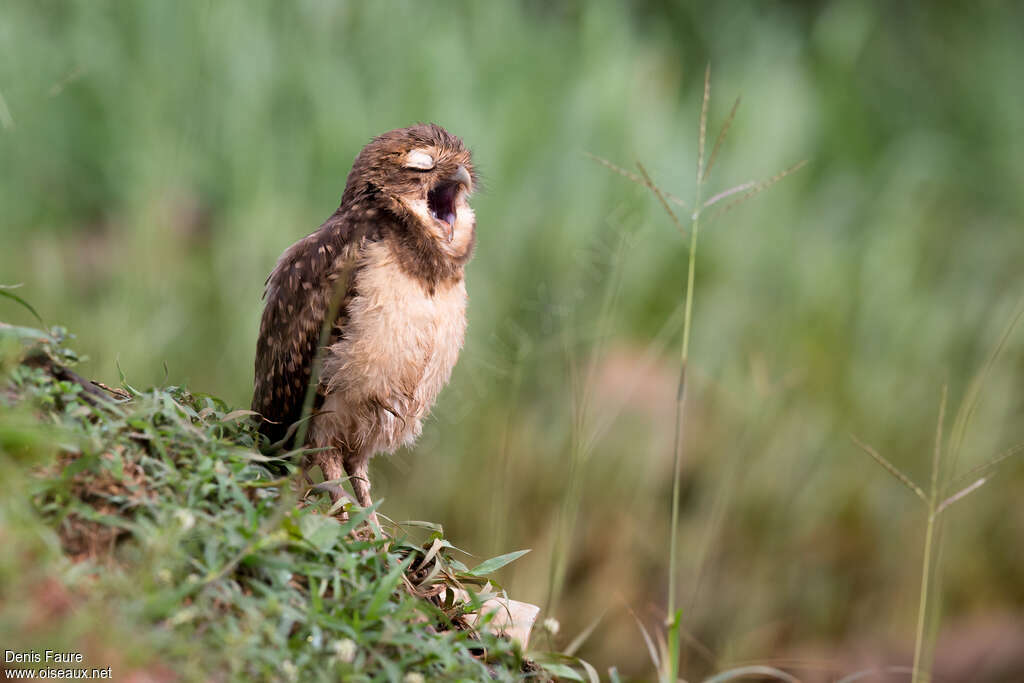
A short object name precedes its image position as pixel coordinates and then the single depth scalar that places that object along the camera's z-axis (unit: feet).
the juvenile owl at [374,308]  25.30
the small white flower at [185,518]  24.69
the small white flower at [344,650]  24.69
